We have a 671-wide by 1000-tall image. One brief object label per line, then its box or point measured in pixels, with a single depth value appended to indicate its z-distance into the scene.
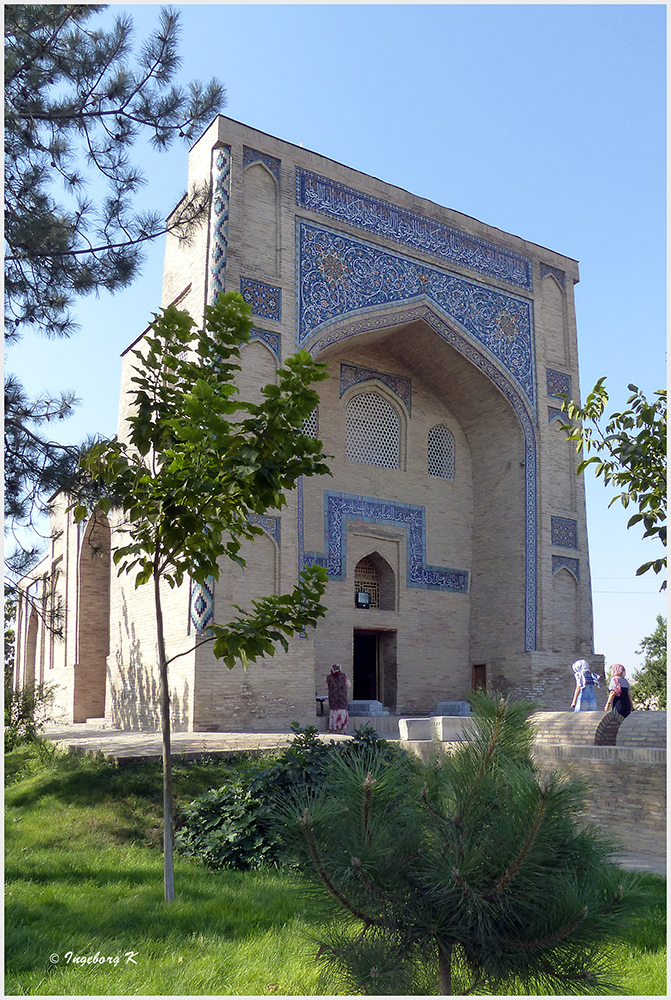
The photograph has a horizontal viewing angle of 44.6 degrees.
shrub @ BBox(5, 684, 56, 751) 8.05
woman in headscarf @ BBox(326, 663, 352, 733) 10.73
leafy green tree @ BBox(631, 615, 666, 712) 25.20
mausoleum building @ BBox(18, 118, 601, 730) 11.60
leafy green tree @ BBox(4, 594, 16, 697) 23.58
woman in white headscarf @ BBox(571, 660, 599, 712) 10.70
